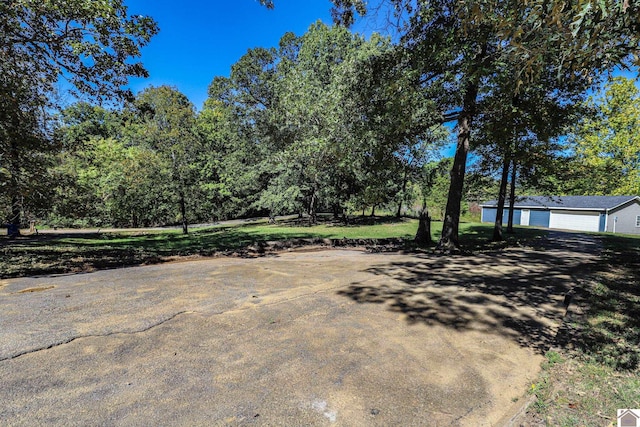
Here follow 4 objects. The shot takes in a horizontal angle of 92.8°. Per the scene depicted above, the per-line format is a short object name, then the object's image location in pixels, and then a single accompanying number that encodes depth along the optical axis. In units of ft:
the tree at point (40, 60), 22.11
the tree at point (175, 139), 52.24
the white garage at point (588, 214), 86.79
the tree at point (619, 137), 79.61
